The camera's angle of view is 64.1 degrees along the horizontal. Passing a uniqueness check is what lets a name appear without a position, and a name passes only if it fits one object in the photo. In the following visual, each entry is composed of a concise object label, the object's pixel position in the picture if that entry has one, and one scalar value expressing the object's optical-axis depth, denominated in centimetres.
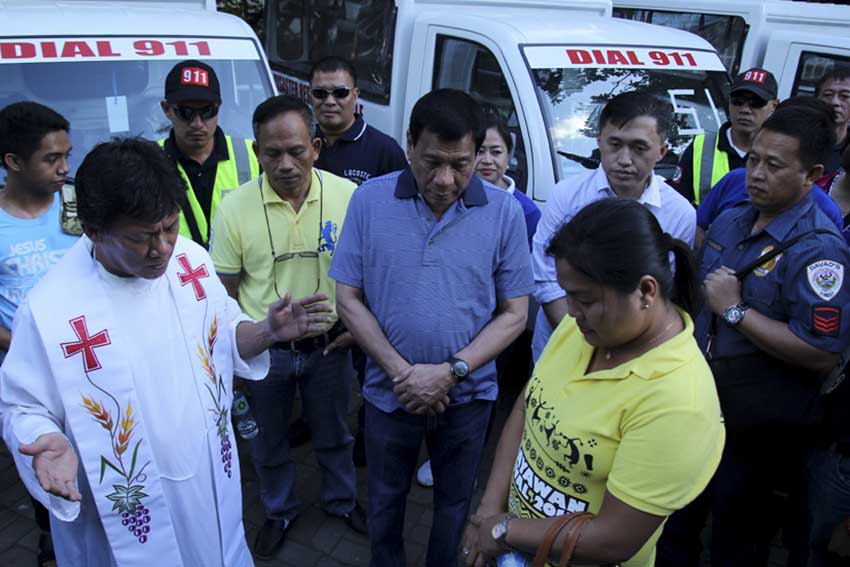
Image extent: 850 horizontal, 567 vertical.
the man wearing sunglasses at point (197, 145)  306
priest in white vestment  163
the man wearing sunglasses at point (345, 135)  364
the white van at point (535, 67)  402
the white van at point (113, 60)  350
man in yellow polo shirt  266
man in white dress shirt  267
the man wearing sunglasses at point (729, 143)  373
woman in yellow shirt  143
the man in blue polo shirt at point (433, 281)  223
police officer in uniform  209
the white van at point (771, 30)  548
